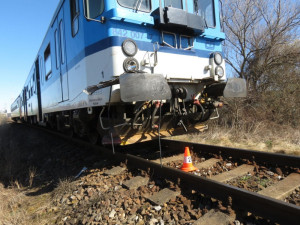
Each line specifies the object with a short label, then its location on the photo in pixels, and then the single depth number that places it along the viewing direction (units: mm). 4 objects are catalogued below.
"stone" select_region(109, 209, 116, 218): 2714
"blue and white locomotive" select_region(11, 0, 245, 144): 3592
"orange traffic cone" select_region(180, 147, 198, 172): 3601
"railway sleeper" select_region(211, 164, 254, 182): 3195
